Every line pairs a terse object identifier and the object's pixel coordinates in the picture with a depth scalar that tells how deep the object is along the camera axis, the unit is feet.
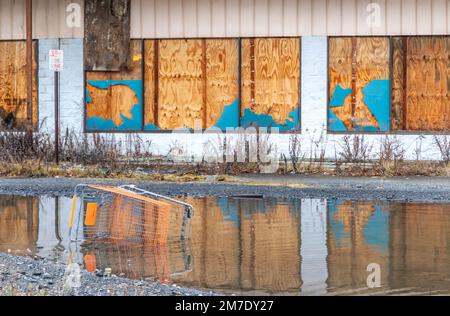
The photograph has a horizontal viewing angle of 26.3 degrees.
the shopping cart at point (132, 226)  39.93
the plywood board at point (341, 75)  76.59
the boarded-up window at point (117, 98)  79.05
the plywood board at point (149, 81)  78.89
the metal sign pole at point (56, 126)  70.77
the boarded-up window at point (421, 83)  75.36
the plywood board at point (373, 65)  76.28
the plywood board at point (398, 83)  76.07
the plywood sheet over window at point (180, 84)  78.28
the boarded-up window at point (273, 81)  77.10
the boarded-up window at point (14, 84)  80.64
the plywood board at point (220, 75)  77.77
